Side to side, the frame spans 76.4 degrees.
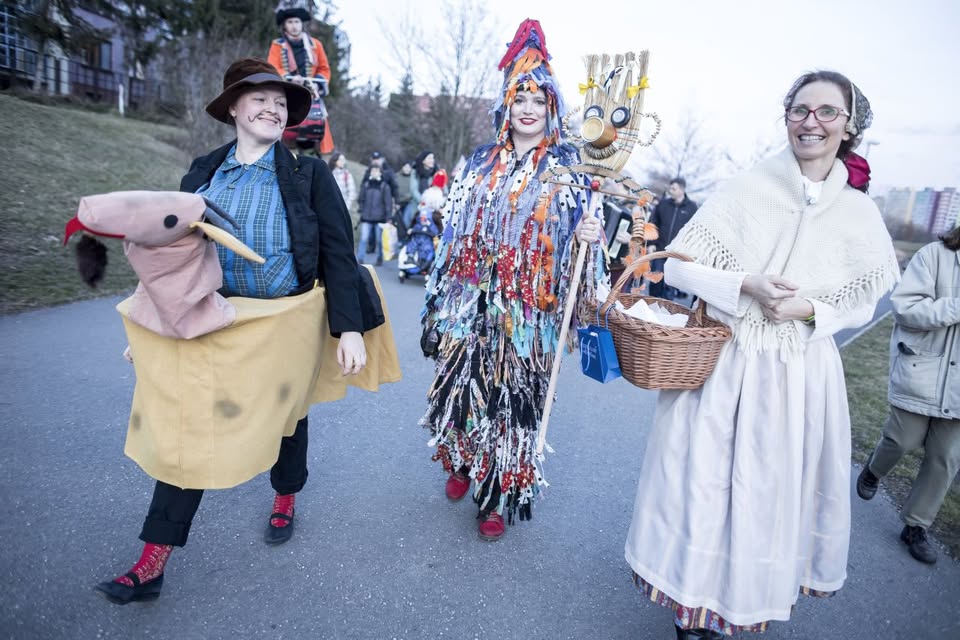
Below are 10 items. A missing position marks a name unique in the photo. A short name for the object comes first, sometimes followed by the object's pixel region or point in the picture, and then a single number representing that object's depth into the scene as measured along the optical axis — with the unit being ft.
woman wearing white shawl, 6.97
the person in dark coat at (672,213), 29.60
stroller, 29.86
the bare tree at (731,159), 63.88
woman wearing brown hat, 7.33
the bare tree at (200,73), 46.65
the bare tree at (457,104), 67.56
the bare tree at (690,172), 82.74
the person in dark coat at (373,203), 33.60
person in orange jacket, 21.29
